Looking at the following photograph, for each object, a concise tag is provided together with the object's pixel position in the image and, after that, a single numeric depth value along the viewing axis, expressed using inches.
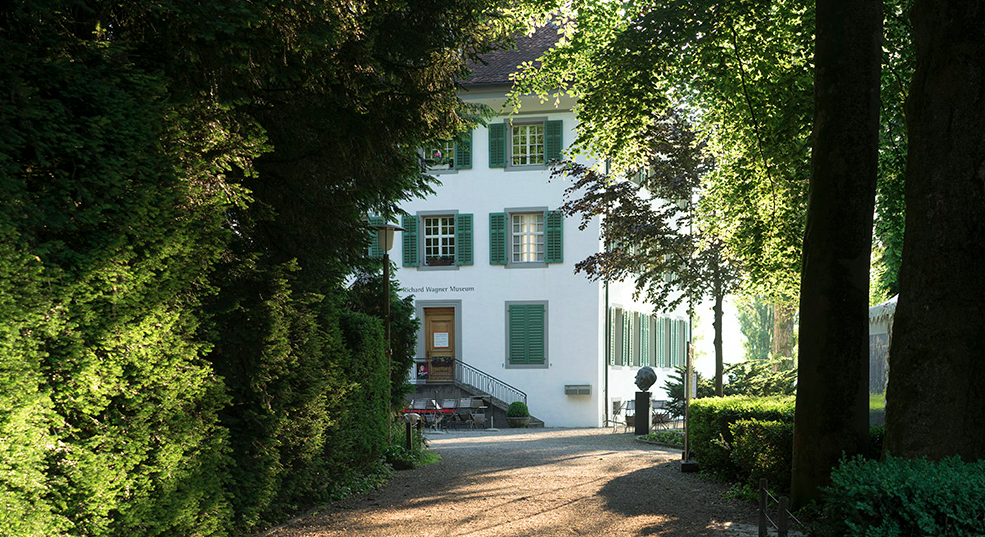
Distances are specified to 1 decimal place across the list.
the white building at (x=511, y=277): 1117.7
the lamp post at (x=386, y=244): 588.4
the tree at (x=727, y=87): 477.1
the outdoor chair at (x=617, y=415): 1145.4
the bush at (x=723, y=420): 465.7
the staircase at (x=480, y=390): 1112.2
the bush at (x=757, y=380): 897.5
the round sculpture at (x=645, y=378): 926.4
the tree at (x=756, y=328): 2175.4
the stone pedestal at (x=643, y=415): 916.0
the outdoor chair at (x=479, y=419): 1055.9
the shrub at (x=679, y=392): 860.0
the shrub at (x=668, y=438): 799.1
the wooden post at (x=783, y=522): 237.5
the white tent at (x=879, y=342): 579.8
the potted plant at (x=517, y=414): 1087.6
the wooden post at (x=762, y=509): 279.9
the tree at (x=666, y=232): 831.1
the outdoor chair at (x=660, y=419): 1117.2
